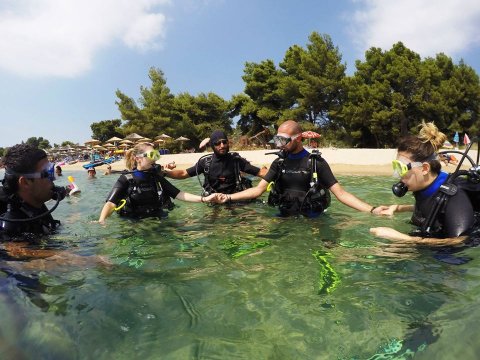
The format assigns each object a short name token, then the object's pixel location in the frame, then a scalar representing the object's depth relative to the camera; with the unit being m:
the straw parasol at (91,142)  43.81
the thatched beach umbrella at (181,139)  37.37
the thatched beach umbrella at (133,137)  34.07
